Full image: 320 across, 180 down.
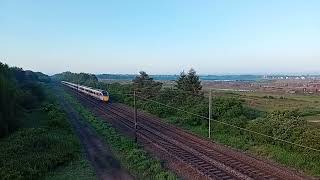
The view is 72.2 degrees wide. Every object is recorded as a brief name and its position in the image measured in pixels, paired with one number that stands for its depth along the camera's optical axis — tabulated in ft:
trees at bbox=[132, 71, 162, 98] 127.19
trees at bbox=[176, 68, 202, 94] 100.47
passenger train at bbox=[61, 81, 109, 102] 139.62
